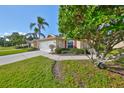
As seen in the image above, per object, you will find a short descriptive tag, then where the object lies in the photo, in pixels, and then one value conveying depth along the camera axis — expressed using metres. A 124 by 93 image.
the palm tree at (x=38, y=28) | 9.84
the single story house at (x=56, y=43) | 9.72
